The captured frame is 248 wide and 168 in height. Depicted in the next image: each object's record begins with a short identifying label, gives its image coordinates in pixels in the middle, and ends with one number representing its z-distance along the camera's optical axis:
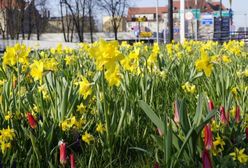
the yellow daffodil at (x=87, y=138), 1.99
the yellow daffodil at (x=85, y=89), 2.30
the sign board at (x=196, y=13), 18.71
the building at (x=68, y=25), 47.84
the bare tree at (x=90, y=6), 45.12
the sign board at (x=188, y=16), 15.90
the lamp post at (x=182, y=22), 12.53
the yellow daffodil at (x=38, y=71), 2.41
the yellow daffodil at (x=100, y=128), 2.13
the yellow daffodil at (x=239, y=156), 1.60
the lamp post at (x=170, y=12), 11.73
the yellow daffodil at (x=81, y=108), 2.30
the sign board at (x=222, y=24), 26.08
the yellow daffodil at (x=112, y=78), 2.02
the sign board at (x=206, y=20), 33.92
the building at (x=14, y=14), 39.84
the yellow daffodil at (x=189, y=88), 2.85
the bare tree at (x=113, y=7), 46.31
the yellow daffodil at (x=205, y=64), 2.26
